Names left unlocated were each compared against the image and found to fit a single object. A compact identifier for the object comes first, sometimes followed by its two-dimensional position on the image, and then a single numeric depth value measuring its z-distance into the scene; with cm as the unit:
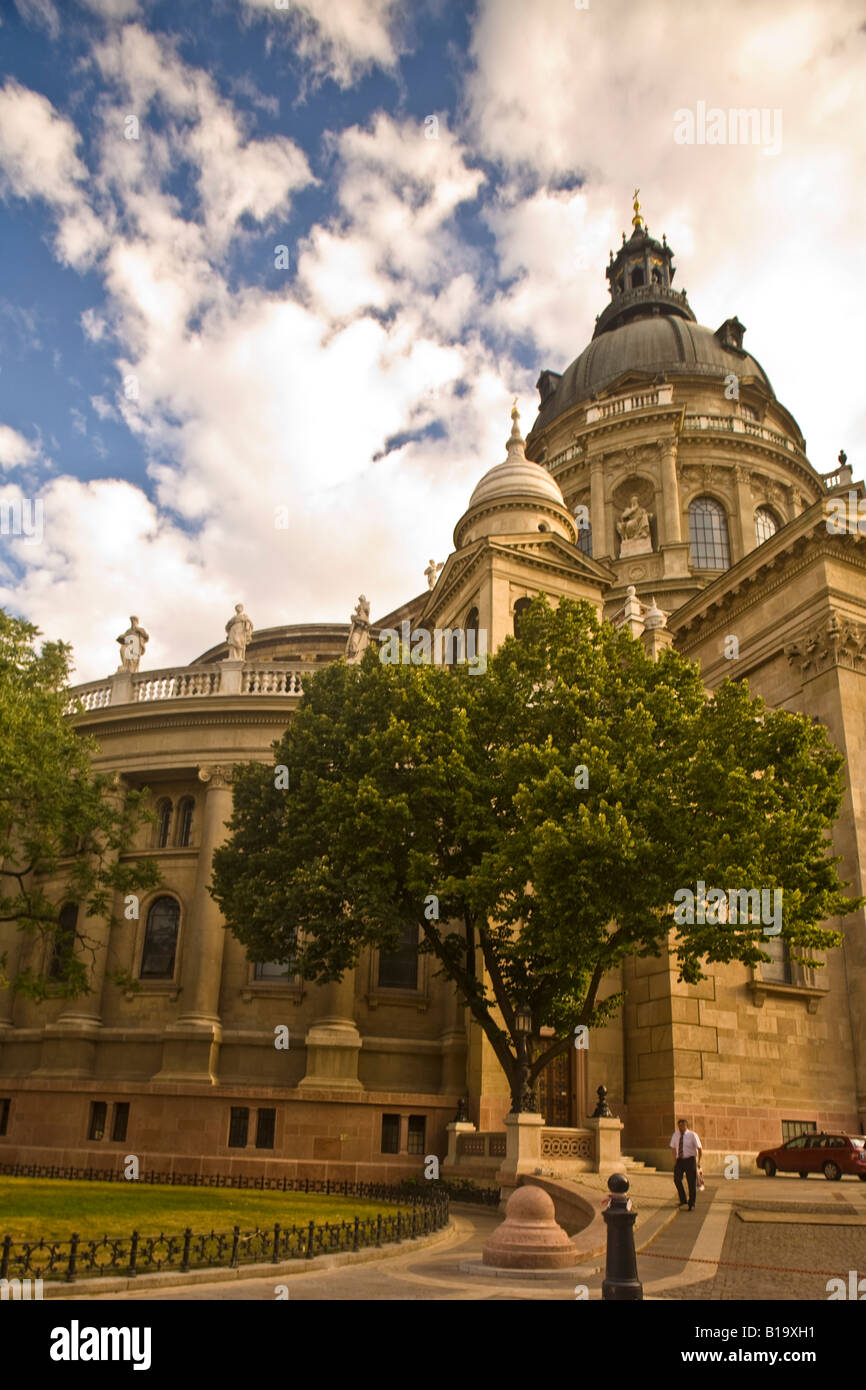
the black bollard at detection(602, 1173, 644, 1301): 1040
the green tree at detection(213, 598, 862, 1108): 2167
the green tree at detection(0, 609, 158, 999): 2559
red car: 2470
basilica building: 2970
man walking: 1948
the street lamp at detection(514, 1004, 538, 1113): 2441
